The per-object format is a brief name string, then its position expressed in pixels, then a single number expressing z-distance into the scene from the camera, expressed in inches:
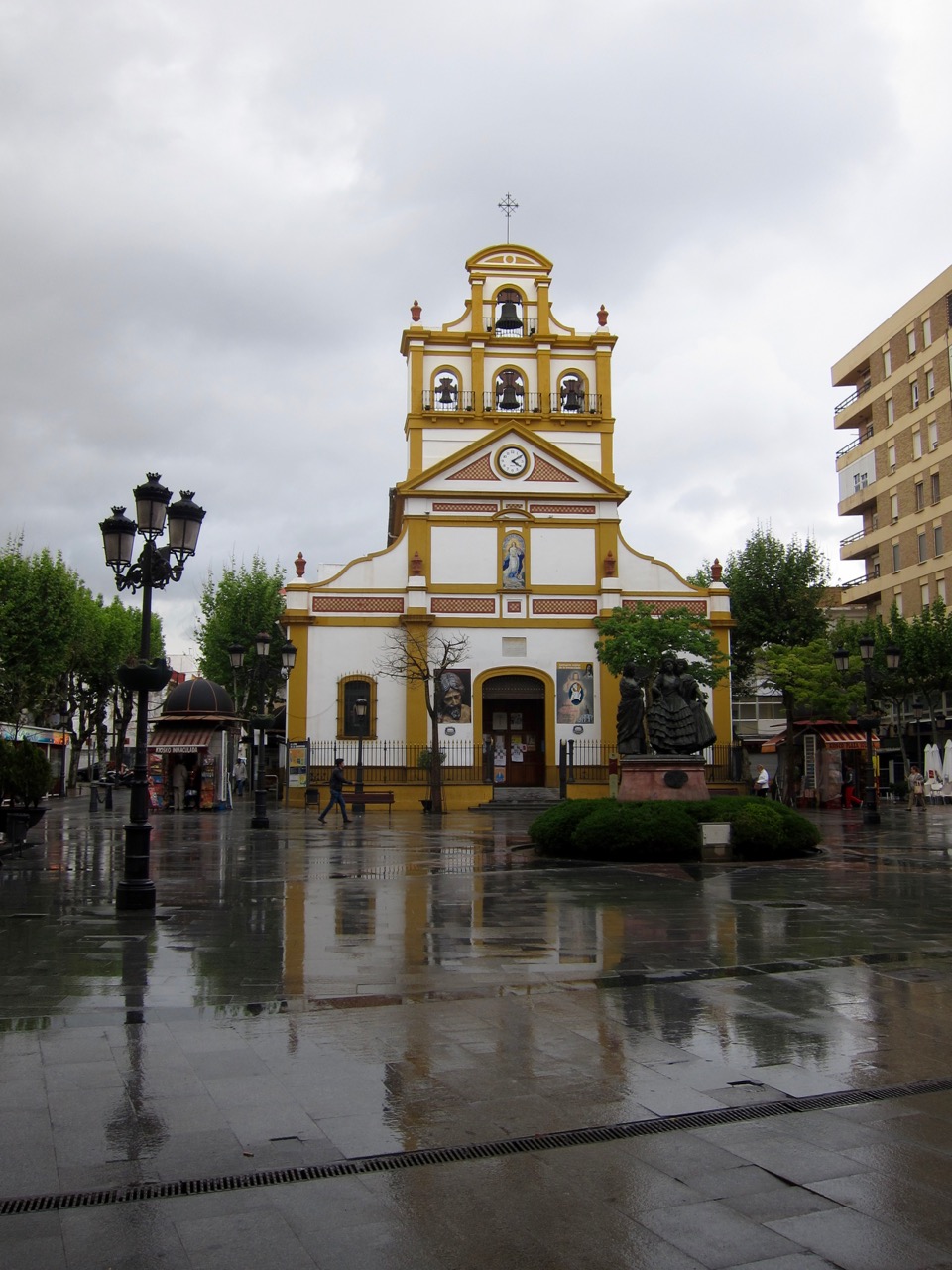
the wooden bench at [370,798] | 1477.6
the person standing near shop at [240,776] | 2145.7
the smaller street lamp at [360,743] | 1466.5
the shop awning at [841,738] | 1419.8
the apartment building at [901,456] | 1855.3
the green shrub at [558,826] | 715.4
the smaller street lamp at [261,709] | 1040.2
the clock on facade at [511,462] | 1732.3
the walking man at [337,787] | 1170.6
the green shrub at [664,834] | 668.1
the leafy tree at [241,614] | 2265.0
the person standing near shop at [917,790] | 1435.8
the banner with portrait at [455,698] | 1648.6
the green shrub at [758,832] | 685.3
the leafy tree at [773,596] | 1934.1
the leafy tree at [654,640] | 1565.0
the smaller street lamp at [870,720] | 1089.4
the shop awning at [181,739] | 1378.0
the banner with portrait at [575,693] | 1678.2
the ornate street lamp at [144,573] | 460.4
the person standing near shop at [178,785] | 1406.3
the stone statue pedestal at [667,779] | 758.5
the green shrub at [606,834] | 676.1
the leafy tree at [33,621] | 1668.3
